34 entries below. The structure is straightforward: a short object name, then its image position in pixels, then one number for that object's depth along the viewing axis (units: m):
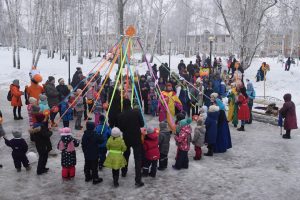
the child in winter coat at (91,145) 6.72
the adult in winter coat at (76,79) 14.51
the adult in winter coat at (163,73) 19.21
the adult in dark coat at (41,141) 7.24
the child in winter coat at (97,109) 10.60
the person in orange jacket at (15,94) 12.05
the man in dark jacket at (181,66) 18.94
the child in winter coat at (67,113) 10.91
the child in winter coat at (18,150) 7.22
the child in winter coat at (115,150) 6.58
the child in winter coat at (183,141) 7.70
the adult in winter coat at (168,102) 10.88
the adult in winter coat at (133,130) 6.77
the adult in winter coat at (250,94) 12.45
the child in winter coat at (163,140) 7.54
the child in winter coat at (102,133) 7.35
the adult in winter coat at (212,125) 8.73
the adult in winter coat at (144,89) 13.72
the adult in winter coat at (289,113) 10.67
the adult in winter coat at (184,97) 12.88
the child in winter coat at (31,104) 9.15
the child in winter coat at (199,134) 8.34
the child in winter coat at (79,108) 10.78
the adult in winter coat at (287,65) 25.30
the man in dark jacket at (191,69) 19.80
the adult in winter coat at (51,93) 11.07
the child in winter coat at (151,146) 7.12
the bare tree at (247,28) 21.92
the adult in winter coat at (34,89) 11.17
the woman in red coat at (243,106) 11.25
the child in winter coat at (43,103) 9.59
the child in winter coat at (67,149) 6.96
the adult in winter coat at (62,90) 11.92
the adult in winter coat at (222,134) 9.05
